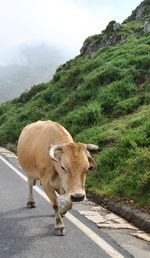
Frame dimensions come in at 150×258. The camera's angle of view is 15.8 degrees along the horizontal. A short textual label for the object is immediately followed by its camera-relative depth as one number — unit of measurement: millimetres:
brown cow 8055
